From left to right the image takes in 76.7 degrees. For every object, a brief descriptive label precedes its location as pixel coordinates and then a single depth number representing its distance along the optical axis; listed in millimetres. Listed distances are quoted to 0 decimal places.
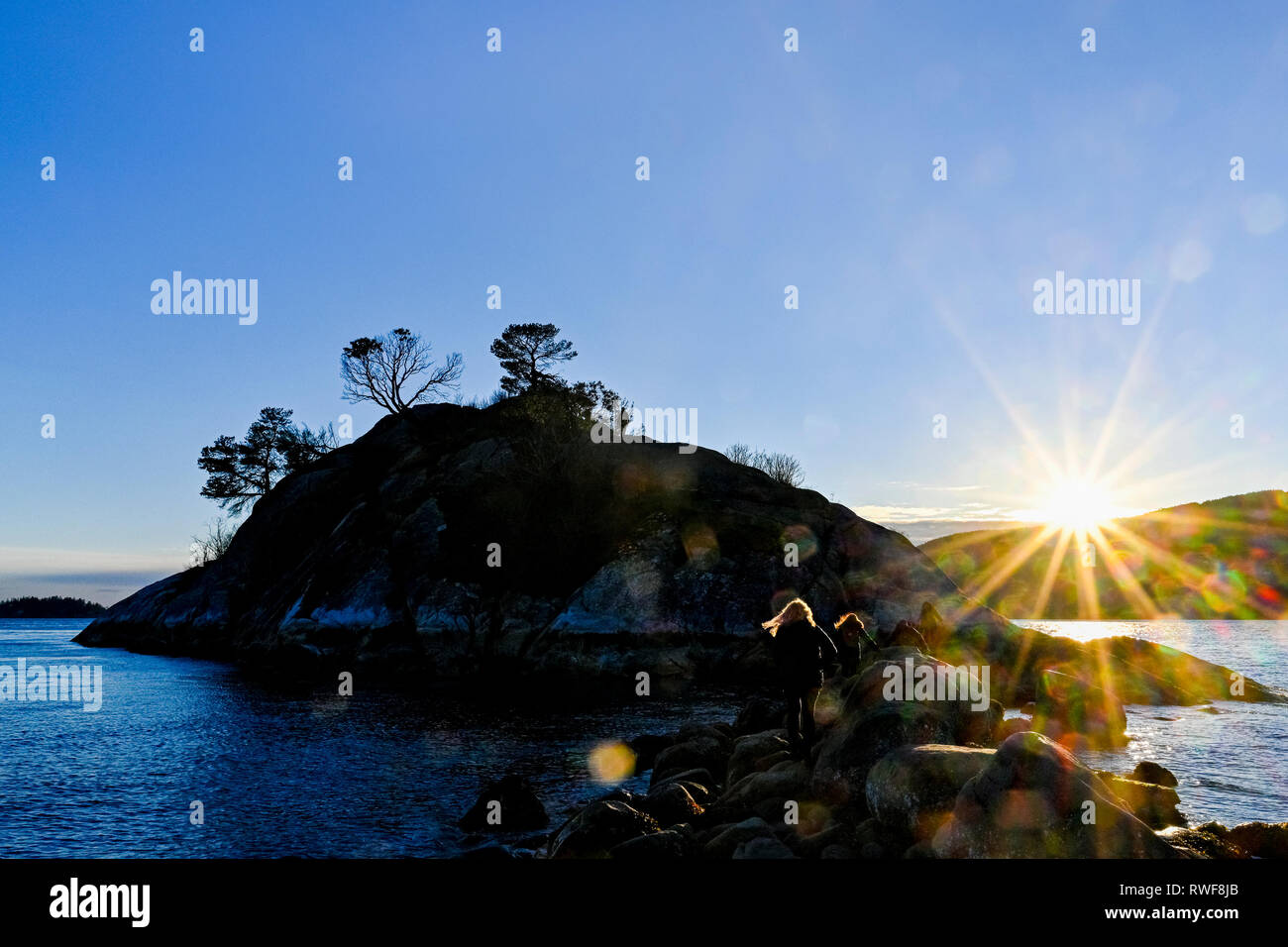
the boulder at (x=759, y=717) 27766
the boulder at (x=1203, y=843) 13164
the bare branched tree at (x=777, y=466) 96750
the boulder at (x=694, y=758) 23844
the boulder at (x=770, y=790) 16359
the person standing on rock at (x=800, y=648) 16094
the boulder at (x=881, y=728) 15180
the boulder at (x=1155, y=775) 22209
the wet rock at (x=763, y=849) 12289
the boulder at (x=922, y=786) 12820
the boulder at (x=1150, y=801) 17641
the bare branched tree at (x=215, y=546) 126562
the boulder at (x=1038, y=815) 10609
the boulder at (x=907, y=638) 21953
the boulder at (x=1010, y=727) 21062
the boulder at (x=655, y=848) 12947
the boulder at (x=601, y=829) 14203
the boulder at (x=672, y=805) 16797
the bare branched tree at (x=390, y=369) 96375
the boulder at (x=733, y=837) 13195
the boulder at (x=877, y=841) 12898
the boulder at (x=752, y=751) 20672
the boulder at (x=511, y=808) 19188
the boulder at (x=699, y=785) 19250
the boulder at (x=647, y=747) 27094
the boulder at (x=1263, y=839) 14625
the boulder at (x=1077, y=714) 30500
